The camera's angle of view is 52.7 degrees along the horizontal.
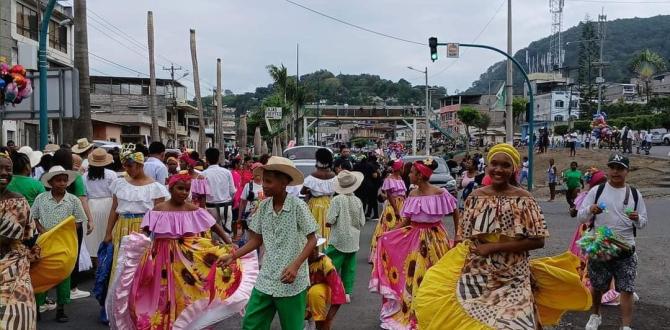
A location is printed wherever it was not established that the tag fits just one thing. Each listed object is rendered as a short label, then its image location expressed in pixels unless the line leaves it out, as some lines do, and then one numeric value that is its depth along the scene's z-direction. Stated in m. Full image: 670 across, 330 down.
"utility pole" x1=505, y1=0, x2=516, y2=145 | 26.29
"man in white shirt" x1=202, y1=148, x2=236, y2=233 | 12.53
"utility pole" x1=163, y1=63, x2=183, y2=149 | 66.14
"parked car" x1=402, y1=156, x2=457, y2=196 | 19.78
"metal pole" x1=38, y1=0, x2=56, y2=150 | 14.05
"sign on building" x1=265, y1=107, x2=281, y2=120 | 48.41
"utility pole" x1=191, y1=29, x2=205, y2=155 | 36.38
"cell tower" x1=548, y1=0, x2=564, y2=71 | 124.06
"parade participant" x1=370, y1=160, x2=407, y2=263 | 10.16
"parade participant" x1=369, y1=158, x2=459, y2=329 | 7.07
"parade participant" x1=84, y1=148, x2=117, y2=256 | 9.23
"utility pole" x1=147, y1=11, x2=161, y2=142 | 32.56
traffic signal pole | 24.75
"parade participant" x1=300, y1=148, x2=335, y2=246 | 9.09
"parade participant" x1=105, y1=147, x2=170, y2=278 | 7.48
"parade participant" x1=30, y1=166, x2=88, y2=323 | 7.63
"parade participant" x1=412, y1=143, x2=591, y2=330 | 4.55
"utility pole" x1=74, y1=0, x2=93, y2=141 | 18.94
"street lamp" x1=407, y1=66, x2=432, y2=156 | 50.65
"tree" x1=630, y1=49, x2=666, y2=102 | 88.19
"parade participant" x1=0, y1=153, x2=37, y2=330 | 4.56
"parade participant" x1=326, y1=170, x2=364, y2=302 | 8.15
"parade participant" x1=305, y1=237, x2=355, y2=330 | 6.22
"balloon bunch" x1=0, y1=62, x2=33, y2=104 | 9.68
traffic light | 24.89
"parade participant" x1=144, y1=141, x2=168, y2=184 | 9.84
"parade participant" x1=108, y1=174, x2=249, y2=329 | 6.01
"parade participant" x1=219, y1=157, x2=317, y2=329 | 5.14
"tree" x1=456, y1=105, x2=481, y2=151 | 71.00
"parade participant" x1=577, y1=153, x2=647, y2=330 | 6.93
